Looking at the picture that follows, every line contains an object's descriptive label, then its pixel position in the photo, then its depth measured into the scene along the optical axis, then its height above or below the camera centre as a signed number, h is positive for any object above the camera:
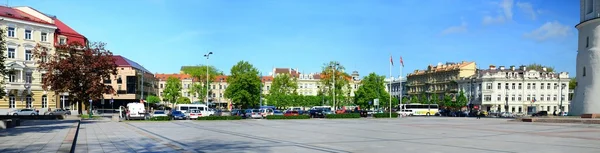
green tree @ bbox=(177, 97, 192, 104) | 110.37 -3.38
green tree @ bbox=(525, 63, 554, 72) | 133.85 +5.33
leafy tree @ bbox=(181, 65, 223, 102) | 117.62 +1.92
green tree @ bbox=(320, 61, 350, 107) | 99.19 +1.86
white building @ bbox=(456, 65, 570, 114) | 109.62 -1.18
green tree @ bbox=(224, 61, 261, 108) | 88.25 -0.63
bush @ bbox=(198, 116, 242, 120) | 50.21 -3.32
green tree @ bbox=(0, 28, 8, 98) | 29.47 +1.63
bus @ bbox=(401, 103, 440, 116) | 81.80 -4.01
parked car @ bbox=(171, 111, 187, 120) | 53.31 -3.40
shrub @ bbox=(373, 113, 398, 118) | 60.59 -3.75
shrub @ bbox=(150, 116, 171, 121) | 47.38 -3.26
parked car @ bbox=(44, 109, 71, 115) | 60.55 -3.37
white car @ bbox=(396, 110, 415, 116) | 74.32 -4.36
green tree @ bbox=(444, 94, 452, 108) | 112.00 -3.57
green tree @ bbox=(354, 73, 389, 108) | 105.86 -1.17
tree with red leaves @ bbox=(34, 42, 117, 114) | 50.41 +1.59
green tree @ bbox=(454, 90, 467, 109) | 108.75 -3.36
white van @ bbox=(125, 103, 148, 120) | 52.95 -2.81
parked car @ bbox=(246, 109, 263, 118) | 56.66 -3.38
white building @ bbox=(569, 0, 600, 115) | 54.03 +2.90
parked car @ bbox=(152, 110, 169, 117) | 53.57 -3.12
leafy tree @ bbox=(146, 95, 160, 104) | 101.01 -3.04
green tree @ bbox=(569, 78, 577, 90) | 135.11 +0.26
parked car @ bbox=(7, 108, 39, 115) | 57.03 -3.18
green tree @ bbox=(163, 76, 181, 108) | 110.62 -1.03
